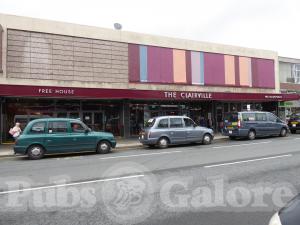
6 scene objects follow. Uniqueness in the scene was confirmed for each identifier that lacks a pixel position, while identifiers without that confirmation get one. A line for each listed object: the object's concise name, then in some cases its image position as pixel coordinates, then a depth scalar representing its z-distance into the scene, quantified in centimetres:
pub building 1780
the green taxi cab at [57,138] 1230
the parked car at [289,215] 244
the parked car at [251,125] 1837
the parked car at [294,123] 2266
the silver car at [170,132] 1491
